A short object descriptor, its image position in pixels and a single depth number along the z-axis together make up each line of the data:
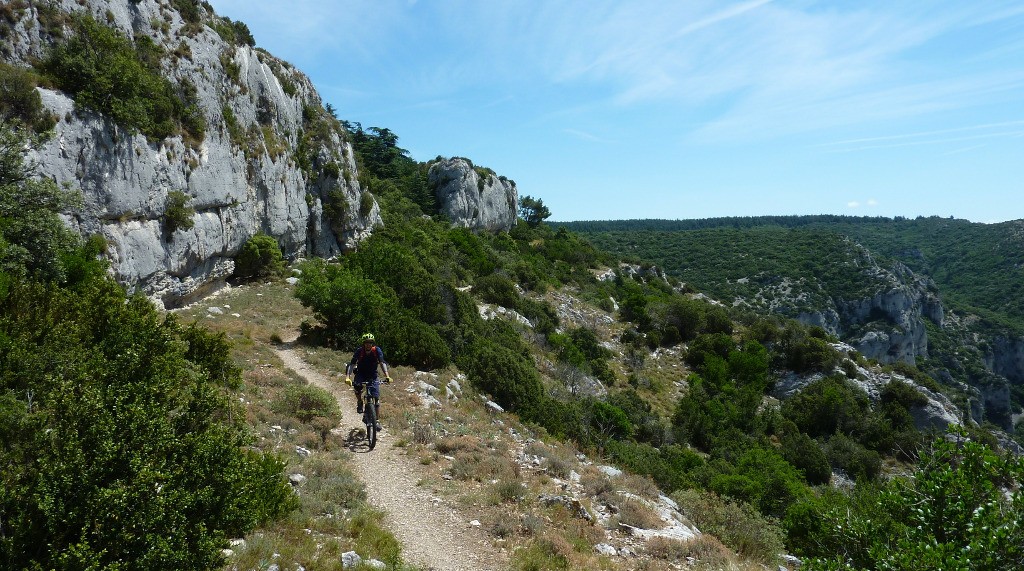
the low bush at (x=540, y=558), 5.76
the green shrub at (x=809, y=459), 22.00
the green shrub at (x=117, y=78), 13.77
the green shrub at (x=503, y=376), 14.67
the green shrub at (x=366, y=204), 34.84
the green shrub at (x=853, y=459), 22.78
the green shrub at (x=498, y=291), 31.55
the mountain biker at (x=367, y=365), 8.95
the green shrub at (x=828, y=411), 27.45
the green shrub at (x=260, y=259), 23.10
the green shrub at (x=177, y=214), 17.34
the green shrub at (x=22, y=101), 11.70
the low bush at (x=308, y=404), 9.48
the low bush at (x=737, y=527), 7.55
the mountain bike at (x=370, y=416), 8.87
